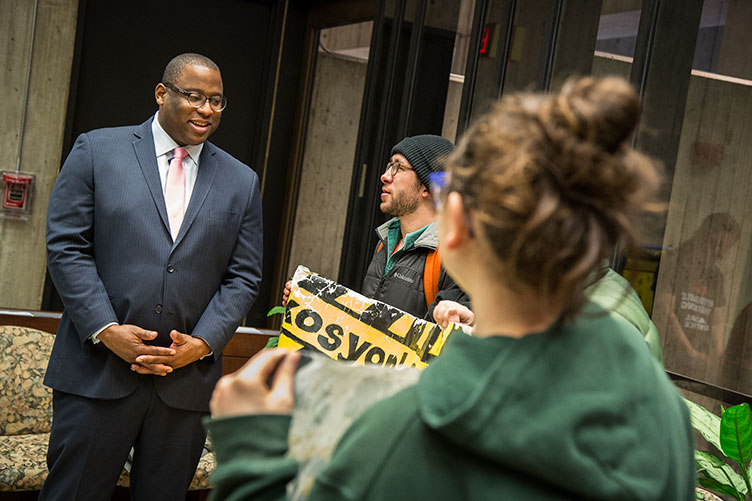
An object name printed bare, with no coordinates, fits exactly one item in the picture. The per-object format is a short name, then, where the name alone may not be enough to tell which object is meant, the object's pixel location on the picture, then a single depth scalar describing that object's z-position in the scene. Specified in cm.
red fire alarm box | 574
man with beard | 250
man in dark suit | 234
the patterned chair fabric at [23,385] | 347
